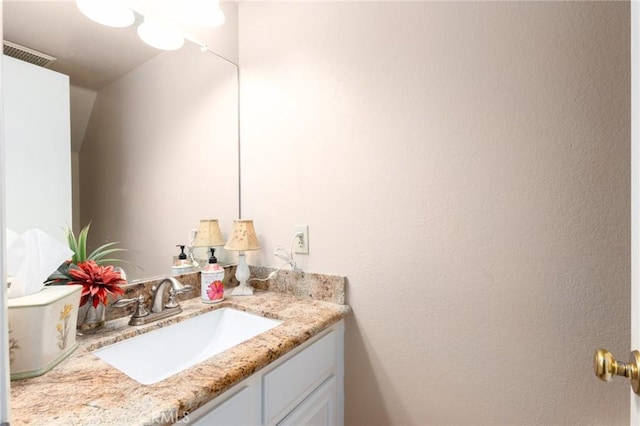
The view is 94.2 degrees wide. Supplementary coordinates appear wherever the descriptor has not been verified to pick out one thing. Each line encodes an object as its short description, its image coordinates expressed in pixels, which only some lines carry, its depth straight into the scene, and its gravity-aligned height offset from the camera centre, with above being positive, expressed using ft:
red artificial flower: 2.70 -0.63
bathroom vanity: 1.84 -1.21
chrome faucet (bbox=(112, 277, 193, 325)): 3.22 -1.07
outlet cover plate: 4.06 -0.40
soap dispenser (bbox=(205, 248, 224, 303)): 3.90 -0.95
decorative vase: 2.92 -1.04
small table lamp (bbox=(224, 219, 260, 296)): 4.12 -0.46
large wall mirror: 3.06 +1.03
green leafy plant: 2.65 -0.46
